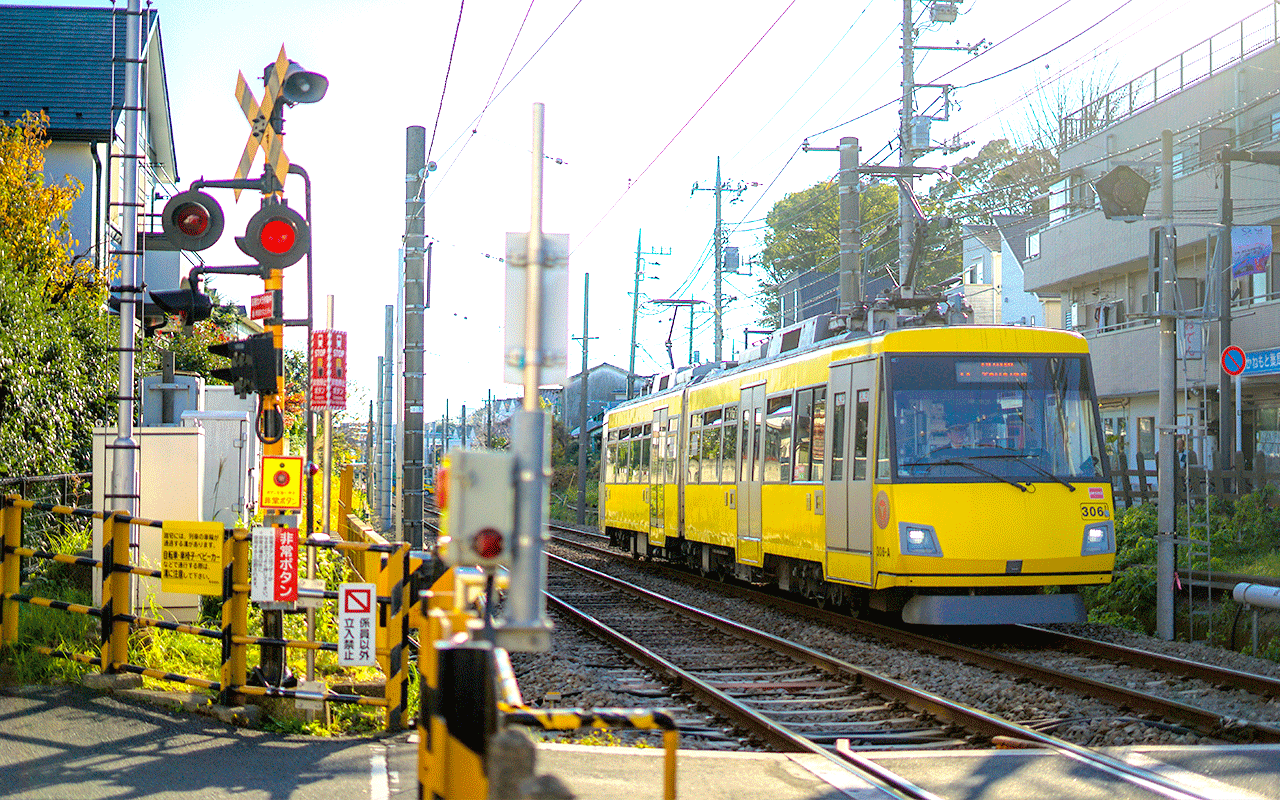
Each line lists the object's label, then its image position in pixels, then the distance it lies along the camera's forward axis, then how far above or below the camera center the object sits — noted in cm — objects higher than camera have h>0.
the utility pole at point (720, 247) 3572 +640
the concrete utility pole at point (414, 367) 1560 +112
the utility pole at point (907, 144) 2609 +686
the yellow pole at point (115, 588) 830 -89
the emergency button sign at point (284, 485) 803 -19
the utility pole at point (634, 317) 4380 +502
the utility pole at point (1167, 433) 1298 +25
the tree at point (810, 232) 6216 +1167
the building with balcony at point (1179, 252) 2859 +557
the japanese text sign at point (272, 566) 757 -67
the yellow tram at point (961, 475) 1202 -19
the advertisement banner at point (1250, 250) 2433 +403
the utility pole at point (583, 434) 3941 +71
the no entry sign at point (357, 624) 738 -100
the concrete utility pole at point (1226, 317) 2200 +261
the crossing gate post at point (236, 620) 763 -101
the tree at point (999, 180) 5603 +1318
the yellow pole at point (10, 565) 884 -78
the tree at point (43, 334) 1427 +154
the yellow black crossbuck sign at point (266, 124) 851 +231
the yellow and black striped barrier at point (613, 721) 449 -97
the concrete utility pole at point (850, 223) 2455 +462
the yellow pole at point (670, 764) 452 -113
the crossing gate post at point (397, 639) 741 -110
